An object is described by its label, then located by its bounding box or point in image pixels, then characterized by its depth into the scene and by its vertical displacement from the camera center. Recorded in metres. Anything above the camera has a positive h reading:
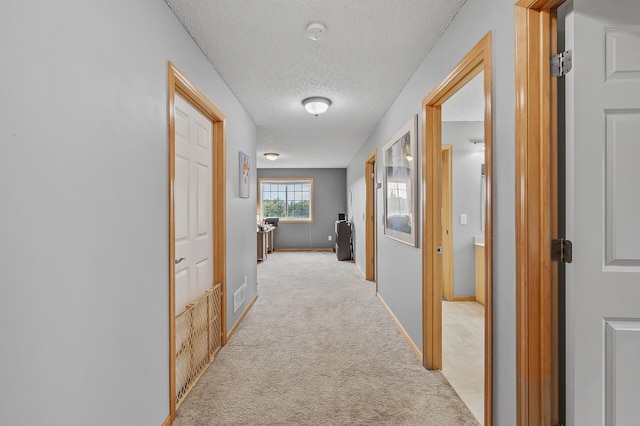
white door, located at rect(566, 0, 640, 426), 1.23 +0.00
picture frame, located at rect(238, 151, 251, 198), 3.62 +0.42
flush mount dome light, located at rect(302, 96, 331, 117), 3.53 +1.16
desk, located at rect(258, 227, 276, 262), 7.82 -0.76
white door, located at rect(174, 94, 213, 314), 2.23 +0.06
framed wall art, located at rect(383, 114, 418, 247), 2.82 +0.26
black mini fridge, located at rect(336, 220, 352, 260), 7.80 -0.69
